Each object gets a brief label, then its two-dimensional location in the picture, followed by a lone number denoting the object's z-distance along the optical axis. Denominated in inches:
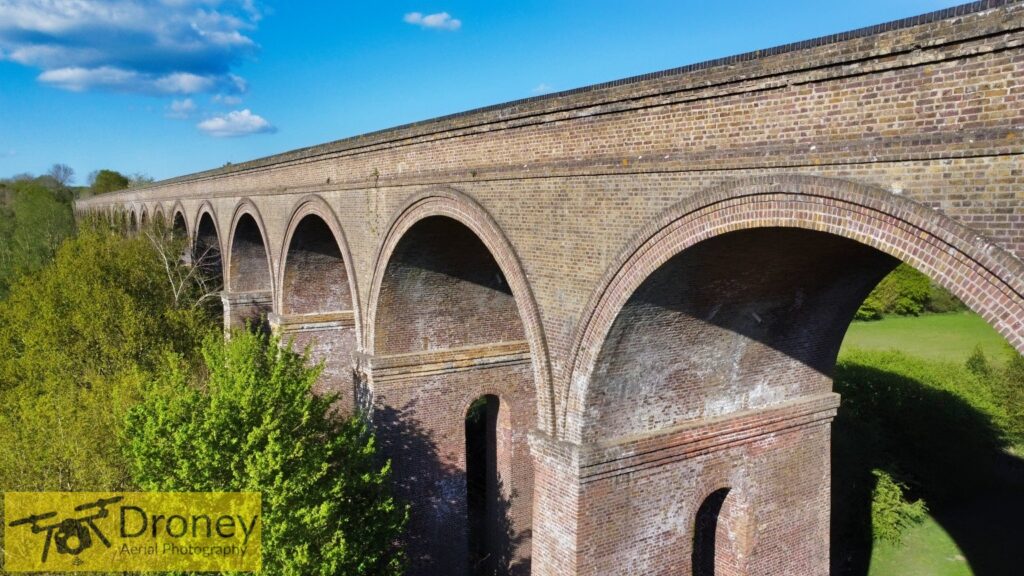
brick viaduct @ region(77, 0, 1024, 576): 185.9
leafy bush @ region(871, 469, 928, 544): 650.2
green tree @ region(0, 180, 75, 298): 1318.9
